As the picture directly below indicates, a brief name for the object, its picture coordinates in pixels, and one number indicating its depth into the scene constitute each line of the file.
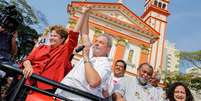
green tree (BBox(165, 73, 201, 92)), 9.53
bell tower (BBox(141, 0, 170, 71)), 13.59
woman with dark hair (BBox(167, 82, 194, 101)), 1.57
